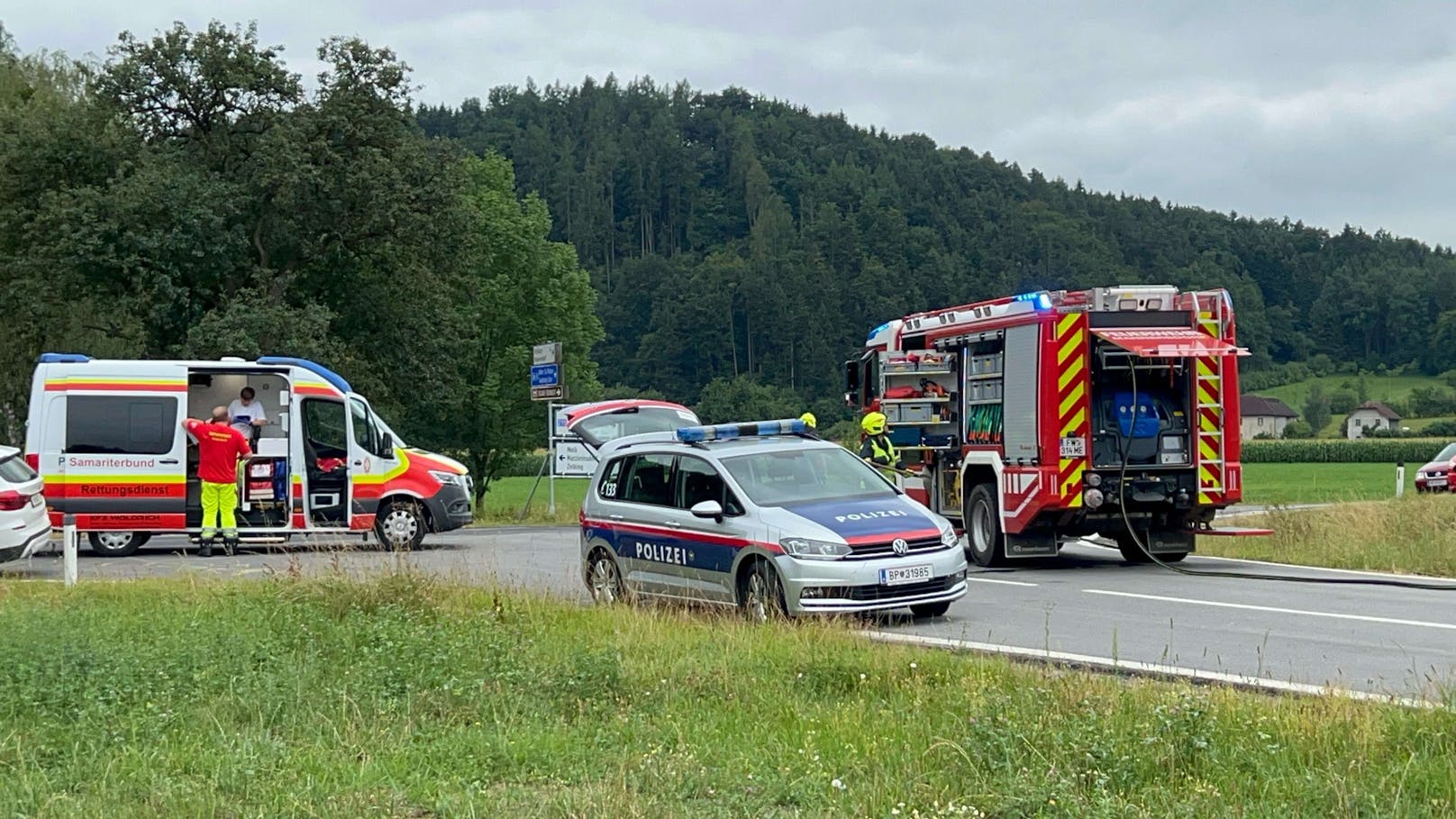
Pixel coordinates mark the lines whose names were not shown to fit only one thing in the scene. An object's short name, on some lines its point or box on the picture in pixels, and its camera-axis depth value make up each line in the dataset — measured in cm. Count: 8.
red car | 3831
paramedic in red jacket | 2056
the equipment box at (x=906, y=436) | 2053
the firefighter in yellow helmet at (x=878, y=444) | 1991
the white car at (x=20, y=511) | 1759
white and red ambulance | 2159
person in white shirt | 2256
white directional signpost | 3362
